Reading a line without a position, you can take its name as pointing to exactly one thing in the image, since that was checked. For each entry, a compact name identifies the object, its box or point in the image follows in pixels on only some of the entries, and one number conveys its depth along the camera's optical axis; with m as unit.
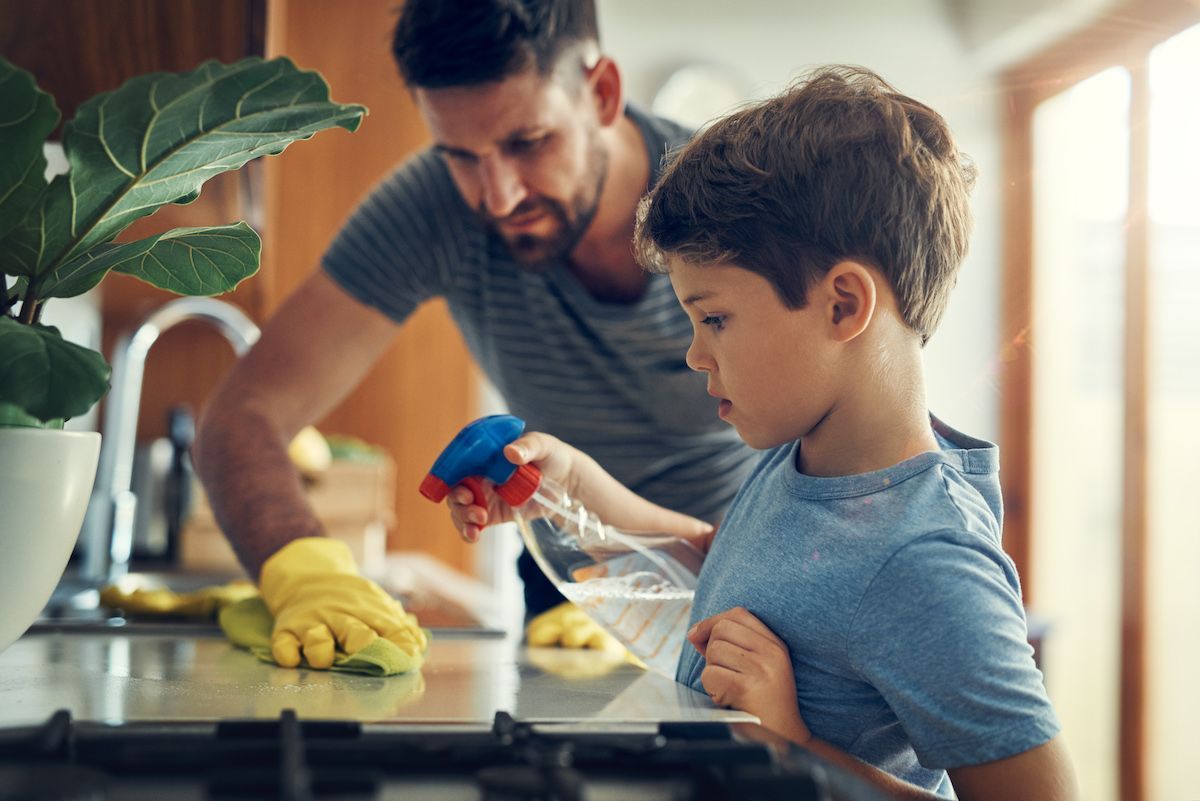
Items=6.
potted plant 0.63
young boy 0.65
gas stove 0.47
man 1.25
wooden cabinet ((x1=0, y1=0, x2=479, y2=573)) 3.08
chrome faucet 2.07
